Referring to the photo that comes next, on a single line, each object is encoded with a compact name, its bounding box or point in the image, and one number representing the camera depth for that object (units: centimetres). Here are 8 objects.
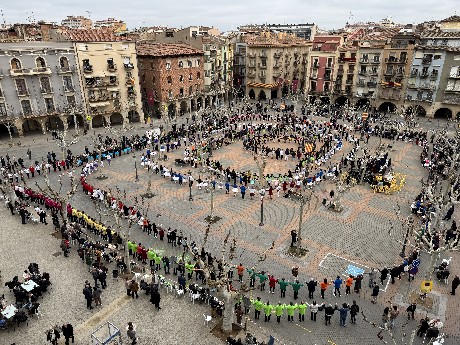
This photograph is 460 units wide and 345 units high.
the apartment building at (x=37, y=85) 4888
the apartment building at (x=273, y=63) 8144
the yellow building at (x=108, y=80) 5534
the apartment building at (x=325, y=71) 7381
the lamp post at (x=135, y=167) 3825
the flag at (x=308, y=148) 4445
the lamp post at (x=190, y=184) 3365
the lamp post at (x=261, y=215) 2934
